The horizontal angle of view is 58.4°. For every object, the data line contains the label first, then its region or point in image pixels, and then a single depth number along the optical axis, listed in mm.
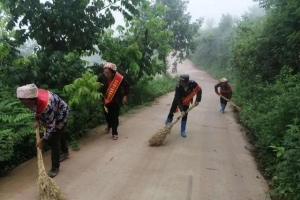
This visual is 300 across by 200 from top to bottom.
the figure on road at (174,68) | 26134
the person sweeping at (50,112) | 3533
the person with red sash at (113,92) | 5762
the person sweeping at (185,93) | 6270
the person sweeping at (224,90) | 10508
